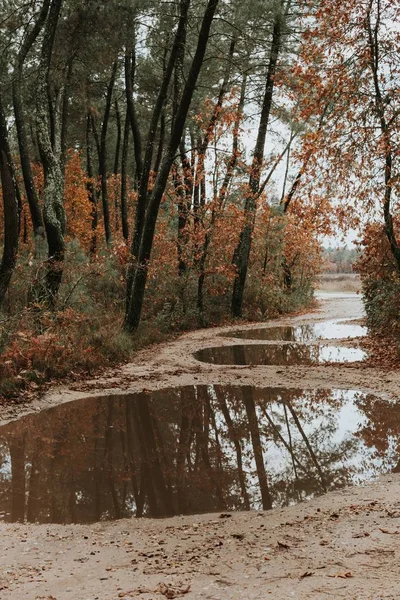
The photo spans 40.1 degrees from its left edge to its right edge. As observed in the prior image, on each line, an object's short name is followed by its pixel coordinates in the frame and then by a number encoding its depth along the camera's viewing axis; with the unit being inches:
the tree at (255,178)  775.1
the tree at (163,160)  543.5
